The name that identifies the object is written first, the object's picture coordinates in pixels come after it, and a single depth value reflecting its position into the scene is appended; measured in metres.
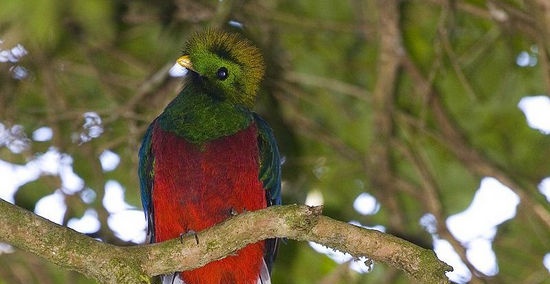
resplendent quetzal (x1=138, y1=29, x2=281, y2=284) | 8.72
